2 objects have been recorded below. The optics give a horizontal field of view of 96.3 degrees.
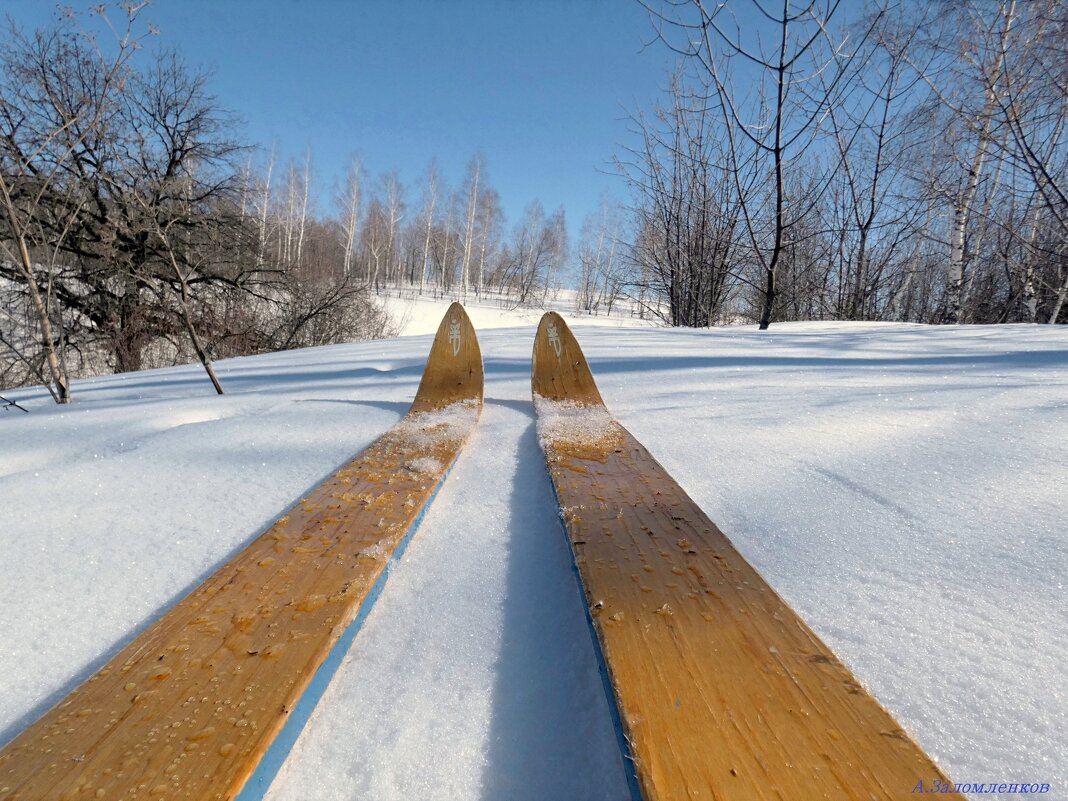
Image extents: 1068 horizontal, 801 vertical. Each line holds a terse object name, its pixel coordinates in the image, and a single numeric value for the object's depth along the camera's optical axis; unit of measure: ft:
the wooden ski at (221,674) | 1.29
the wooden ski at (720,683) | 1.24
